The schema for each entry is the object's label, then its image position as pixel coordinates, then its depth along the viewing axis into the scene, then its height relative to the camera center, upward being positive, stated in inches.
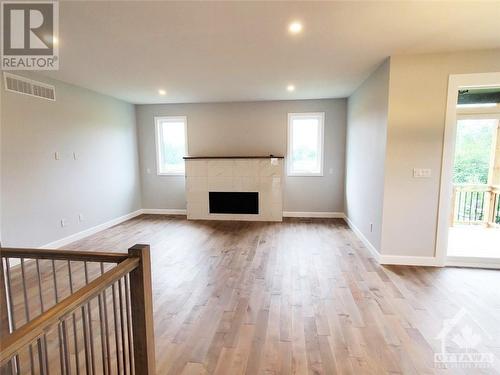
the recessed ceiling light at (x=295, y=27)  91.8 +48.5
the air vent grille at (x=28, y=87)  129.9 +39.6
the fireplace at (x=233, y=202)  225.0 -37.6
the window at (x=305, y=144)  225.0 +13.8
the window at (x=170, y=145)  241.9 +14.0
